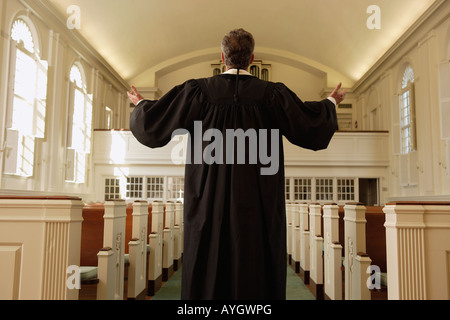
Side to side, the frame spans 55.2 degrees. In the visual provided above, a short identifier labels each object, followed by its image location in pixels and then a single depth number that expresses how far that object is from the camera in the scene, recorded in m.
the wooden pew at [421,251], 2.13
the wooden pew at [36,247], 2.13
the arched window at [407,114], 10.93
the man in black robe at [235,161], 2.01
